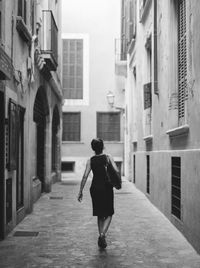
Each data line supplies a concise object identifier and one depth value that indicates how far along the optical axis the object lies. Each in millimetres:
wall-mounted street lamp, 25094
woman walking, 6852
